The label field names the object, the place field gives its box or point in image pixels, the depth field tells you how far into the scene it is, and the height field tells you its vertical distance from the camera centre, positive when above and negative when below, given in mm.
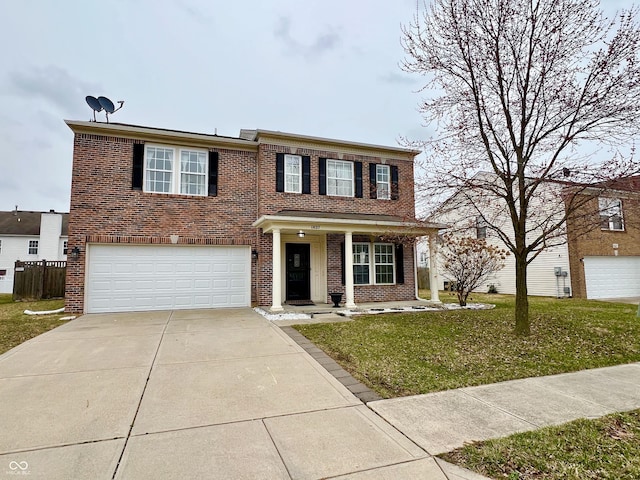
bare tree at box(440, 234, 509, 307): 11398 +258
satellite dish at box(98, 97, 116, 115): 10873 +5506
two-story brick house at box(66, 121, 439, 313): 10180 +1615
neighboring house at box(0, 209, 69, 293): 23000 +2204
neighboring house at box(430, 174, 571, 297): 15414 -321
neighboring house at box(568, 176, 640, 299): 15227 +220
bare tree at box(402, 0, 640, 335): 6086 +3367
